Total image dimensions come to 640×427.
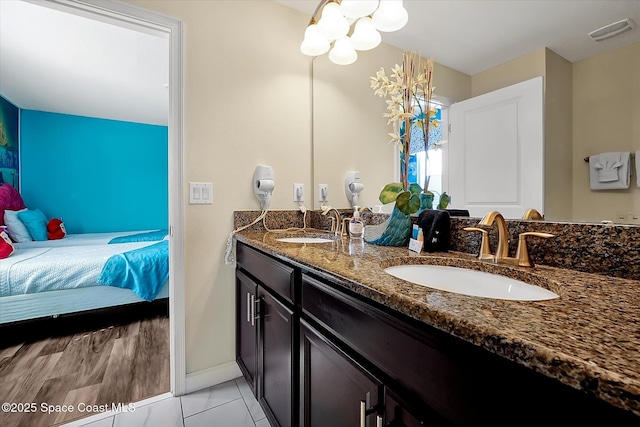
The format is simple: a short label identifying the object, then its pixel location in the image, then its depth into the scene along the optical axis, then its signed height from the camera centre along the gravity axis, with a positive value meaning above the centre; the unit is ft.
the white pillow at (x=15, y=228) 9.81 -0.66
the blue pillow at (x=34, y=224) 10.48 -0.56
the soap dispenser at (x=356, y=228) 4.69 -0.31
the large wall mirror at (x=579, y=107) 2.17 +0.84
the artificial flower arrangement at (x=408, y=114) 3.82 +1.35
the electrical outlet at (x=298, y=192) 6.02 +0.36
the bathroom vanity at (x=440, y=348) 1.03 -0.69
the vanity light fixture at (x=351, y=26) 4.38 +3.08
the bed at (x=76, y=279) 7.06 -1.88
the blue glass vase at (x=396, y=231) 3.84 -0.29
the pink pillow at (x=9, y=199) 10.01 +0.34
